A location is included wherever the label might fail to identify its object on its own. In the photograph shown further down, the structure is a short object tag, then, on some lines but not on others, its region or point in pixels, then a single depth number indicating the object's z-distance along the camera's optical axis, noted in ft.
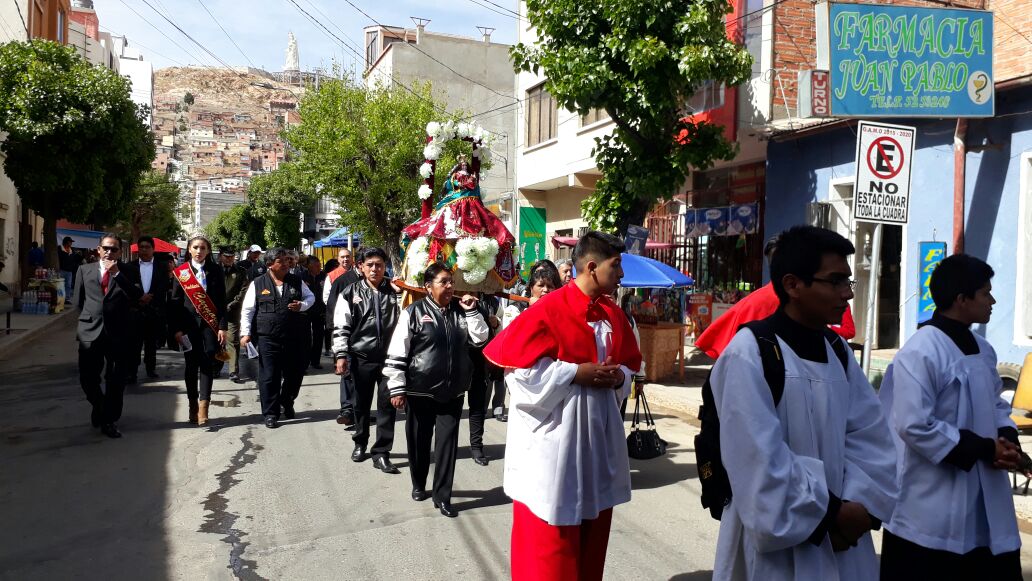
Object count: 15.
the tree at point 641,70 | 38.75
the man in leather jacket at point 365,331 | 25.32
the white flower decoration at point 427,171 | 29.27
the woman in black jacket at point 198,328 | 29.53
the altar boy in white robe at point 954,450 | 11.55
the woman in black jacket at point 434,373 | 19.75
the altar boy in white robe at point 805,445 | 8.18
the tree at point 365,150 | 98.89
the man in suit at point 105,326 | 27.12
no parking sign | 22.63
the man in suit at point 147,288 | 28.89
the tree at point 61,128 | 75.72
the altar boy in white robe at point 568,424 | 12.90
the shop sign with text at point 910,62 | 32.32
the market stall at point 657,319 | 38.55
